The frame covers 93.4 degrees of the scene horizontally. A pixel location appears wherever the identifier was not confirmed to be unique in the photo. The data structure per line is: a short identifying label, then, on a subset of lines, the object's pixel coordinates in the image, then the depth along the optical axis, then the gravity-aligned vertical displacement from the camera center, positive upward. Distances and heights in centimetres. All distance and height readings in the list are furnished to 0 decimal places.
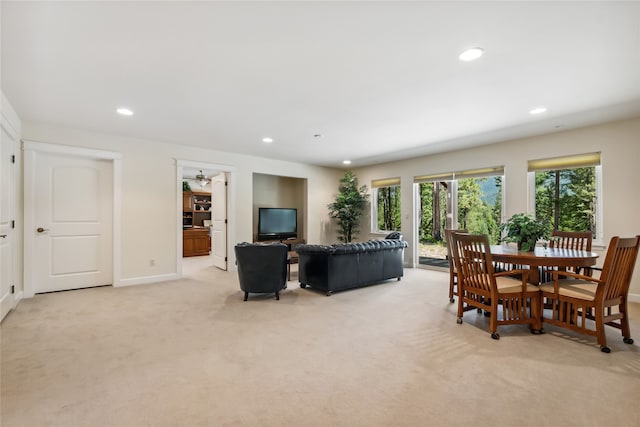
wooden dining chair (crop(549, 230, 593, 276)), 348 -31
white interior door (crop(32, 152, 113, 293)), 426 -12
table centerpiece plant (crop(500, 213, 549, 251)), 318 -18
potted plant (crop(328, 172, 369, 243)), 745 +24
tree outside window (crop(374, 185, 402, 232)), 715 +17
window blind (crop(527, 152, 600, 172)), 427 +79
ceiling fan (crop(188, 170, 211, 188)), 823 +104
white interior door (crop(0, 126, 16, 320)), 326 -7
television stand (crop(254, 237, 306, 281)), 645 -66
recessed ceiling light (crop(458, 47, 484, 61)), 234 +128
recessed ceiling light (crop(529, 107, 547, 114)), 361 +128
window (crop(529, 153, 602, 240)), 433 +36
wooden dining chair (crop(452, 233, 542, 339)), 281 -71
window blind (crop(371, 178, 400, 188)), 696 +78
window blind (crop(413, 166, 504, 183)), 526 +77
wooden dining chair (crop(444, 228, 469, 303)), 374 -78
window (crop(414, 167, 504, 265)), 567 +21
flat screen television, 715 -21
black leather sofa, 426 -74
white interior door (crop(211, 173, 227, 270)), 616 -13
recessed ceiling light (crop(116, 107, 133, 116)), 360 +126
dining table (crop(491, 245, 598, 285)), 272 -40
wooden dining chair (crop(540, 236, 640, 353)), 251 -70
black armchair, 392 -68
